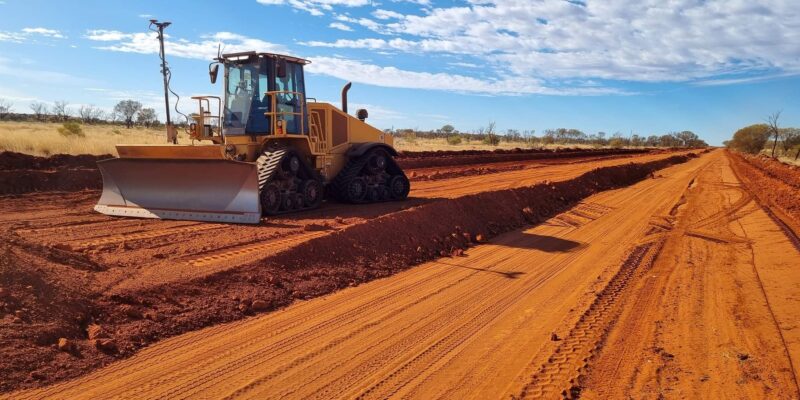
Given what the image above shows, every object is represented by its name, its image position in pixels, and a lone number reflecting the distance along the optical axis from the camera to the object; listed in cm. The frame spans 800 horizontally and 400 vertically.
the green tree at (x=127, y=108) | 6662
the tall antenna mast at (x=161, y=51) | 1997
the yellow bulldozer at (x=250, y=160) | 1018
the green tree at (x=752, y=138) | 9315
